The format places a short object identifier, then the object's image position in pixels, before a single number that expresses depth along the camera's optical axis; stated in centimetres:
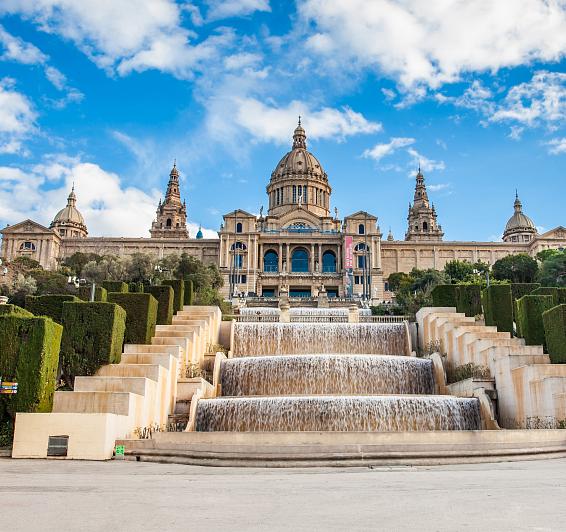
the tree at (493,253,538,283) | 7831
